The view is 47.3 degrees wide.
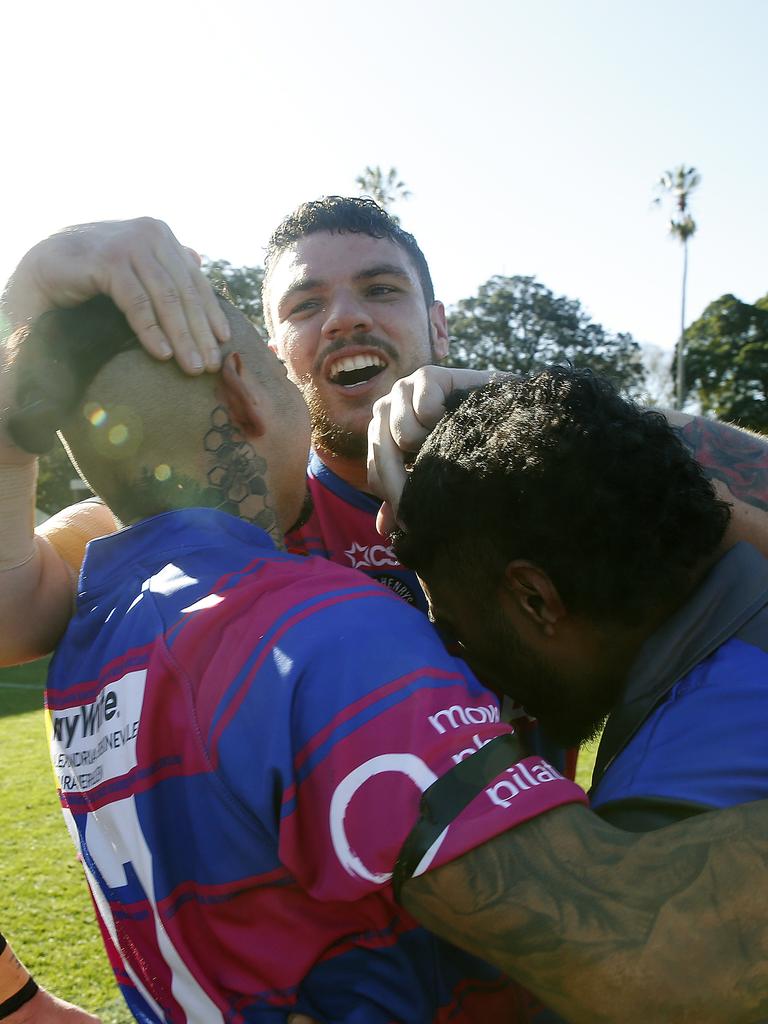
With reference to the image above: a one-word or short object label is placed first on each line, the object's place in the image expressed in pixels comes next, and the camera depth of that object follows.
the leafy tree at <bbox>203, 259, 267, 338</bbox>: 32.78
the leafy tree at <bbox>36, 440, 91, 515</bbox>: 31.07
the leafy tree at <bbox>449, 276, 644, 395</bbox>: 43.97
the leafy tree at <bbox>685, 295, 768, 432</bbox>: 40.34
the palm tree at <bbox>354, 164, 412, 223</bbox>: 39.97
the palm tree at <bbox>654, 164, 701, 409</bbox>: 46.28
